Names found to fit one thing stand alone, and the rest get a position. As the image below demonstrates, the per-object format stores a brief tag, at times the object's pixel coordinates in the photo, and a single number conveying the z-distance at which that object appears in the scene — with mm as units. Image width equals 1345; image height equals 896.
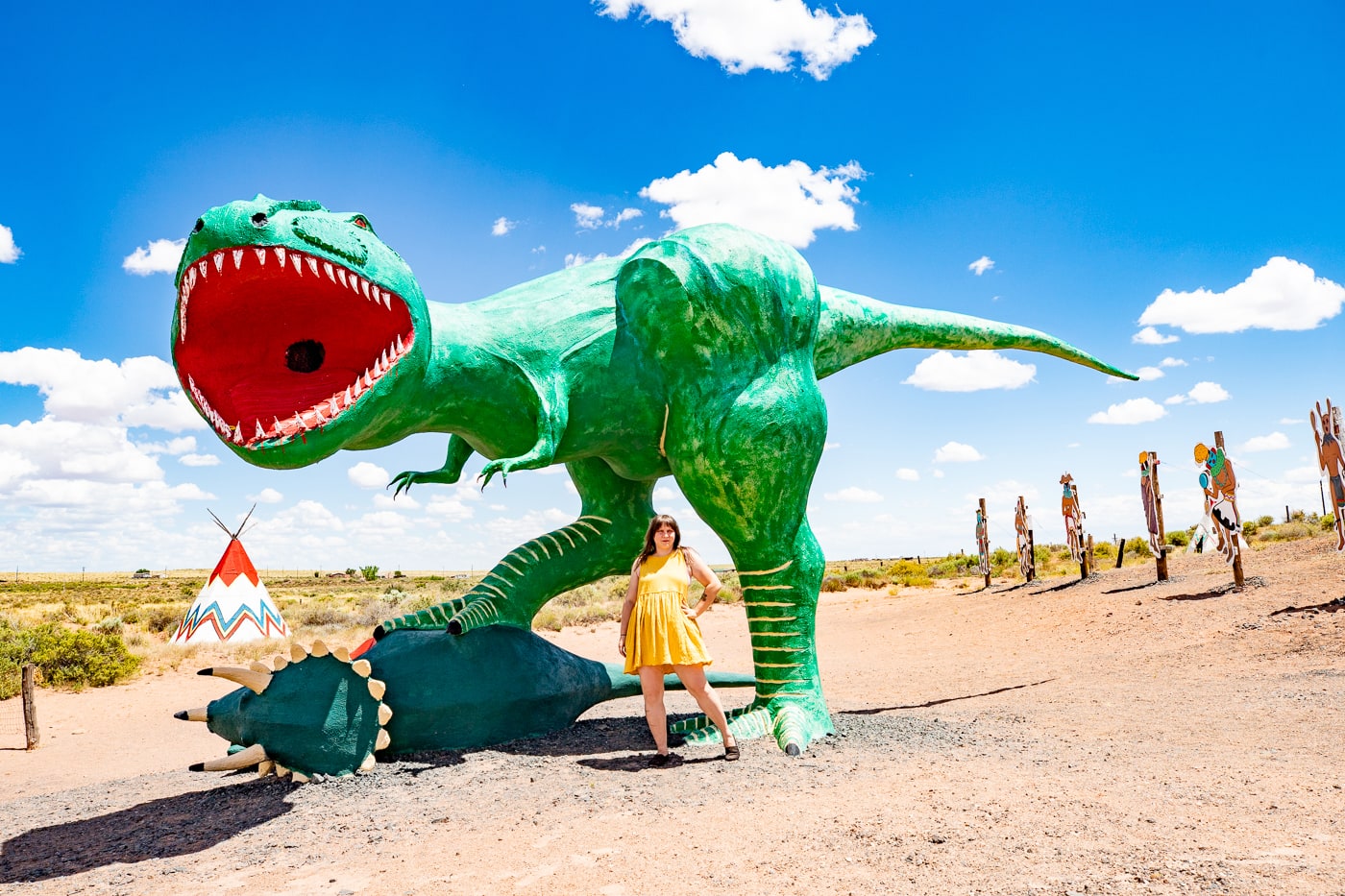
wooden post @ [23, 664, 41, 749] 7539
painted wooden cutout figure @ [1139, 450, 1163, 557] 14758
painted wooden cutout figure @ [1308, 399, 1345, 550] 10297
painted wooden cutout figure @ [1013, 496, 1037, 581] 19453
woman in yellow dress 4277
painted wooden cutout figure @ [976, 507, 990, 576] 21203
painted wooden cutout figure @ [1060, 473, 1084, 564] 17828
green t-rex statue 3617
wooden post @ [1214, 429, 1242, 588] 11716
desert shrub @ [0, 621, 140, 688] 11172
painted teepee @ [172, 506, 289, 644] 14047
